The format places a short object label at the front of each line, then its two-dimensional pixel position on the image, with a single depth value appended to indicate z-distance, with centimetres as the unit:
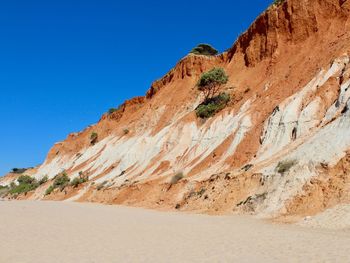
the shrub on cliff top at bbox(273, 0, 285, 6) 4619
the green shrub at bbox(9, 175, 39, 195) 7261
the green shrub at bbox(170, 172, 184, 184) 3297
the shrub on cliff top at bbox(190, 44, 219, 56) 7000
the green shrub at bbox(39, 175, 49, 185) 7366
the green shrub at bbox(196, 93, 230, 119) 4503
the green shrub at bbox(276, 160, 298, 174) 2213
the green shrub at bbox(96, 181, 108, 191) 4497
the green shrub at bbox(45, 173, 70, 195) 5859
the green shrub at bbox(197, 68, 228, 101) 4909
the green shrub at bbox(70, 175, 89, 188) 5341
